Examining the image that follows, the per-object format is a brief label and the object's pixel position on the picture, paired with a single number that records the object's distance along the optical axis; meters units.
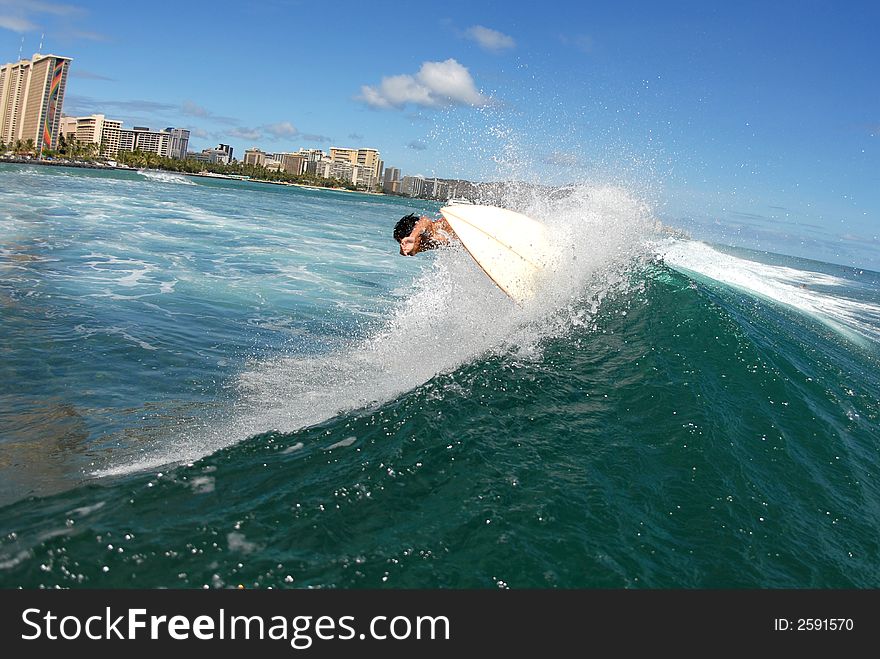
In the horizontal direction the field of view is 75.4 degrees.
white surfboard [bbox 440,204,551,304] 10.09
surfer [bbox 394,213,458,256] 9.86
